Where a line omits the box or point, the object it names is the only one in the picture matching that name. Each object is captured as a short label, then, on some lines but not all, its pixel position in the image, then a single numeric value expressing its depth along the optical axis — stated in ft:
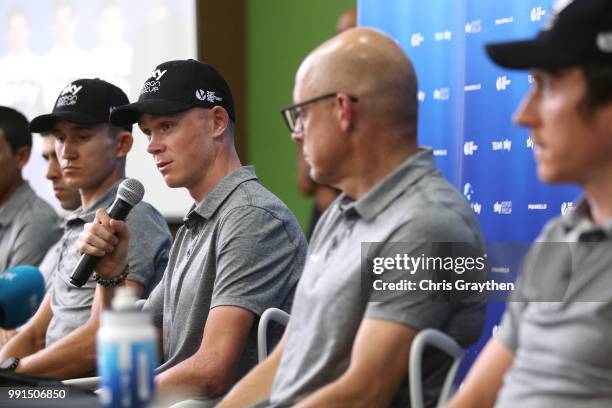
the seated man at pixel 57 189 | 25.07
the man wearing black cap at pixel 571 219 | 9.36
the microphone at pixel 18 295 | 18.40
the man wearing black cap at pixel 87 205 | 19.40
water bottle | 9.04
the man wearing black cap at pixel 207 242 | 15.76
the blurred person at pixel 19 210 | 25.86
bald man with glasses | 11.76
